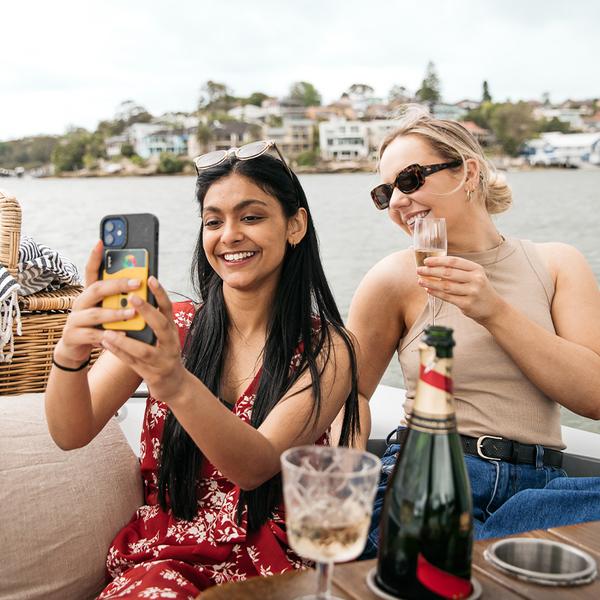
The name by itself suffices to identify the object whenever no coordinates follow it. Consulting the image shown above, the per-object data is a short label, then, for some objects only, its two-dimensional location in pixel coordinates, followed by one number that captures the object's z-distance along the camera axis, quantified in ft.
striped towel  8.48
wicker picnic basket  8.96
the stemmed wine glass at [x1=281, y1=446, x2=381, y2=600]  2.86
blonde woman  6.50
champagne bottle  3.22
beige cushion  5.89
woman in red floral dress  5.02
